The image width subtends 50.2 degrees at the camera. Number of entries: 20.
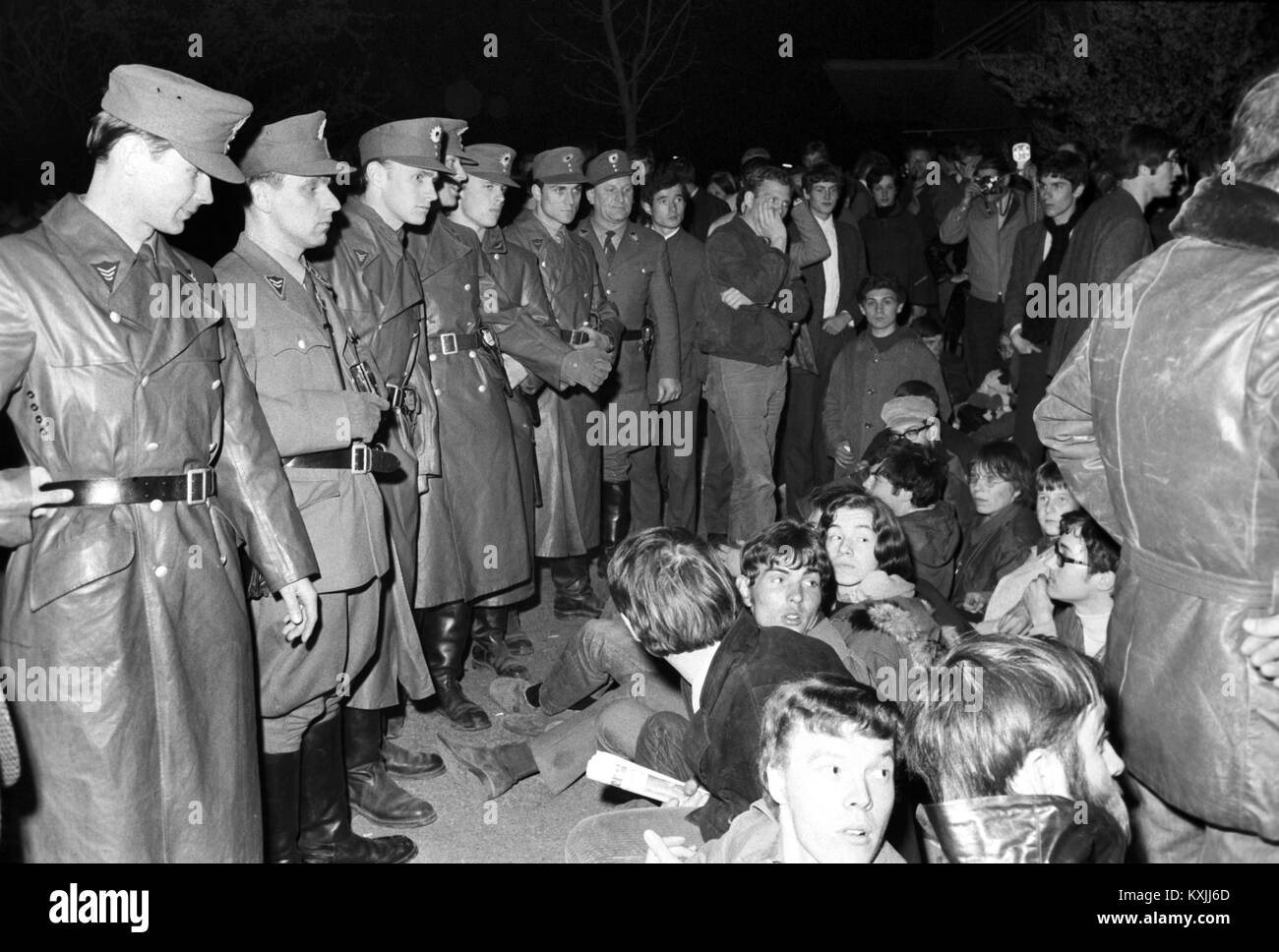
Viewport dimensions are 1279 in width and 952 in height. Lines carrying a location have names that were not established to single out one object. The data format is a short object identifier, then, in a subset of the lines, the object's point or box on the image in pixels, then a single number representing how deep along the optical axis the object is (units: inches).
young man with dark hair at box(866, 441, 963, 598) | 200.2
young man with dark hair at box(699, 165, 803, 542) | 266.7
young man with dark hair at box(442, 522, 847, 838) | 121.0
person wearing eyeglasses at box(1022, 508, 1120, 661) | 154.8
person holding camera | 341.4
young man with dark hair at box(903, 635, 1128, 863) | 83.4
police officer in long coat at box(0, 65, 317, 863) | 109.3
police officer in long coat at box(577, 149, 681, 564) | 260.2
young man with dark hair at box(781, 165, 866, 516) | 299.4
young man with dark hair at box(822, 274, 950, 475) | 266.2
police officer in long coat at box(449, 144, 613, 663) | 207.3
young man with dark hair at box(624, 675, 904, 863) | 92.7
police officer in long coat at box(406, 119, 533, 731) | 193.2
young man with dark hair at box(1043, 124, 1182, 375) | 240.5
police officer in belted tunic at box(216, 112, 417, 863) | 142.6
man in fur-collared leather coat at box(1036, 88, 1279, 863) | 91.4
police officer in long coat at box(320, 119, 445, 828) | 164.6
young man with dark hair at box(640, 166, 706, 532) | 280.5
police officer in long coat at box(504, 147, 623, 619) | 234.1
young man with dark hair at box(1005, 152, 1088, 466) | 278.4
